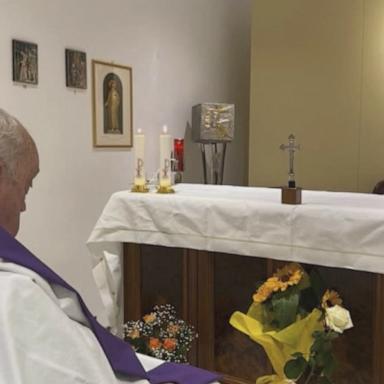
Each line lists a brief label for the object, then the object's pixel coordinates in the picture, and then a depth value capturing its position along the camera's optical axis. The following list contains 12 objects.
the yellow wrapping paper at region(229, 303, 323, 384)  1.72
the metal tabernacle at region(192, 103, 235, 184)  4.22
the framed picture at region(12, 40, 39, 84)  2.84
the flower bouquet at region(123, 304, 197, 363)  1.99
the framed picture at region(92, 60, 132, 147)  3.39
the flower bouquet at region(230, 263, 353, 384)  1.66
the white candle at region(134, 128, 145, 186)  2.46
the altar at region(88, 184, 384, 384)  1.83
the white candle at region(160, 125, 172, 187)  2.40
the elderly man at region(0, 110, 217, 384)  0.91
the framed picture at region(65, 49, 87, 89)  3.14
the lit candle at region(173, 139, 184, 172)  3.13
